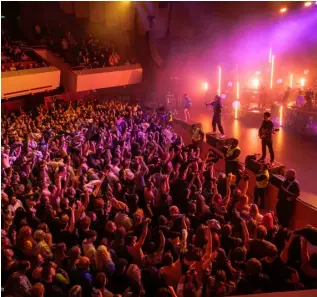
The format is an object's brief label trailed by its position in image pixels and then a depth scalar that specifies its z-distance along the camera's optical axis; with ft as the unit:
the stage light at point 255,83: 47.70
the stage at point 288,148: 19.45
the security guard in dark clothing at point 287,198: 15.10
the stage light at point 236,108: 37.06
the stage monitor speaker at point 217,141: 24.31
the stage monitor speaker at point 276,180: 17.04
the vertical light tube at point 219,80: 47.73
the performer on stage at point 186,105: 34.24
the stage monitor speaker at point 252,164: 19.28
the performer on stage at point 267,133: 19.40
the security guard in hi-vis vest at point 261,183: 17.31
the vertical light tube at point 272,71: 47.70
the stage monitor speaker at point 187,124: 30.22
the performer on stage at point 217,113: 24.85
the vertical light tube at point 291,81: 47.78
